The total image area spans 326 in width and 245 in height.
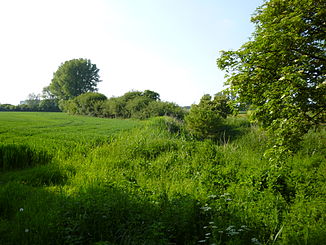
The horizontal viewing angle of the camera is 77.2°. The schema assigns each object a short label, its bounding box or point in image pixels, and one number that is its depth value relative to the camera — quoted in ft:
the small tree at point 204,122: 55.42
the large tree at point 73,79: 185.26
